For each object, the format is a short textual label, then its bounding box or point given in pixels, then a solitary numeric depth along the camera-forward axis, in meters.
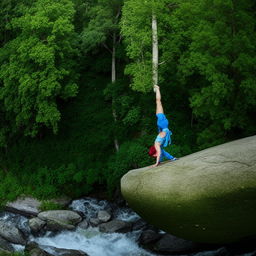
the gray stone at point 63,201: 17.69
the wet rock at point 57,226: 15.14
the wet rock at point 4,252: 12.25
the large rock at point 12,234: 13.95
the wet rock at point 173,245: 12.09
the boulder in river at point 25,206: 17.03
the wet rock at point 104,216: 15.80
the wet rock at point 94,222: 15.58
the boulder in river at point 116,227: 14.67
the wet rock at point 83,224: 15.46
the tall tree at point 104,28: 19.12
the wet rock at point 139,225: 14.64
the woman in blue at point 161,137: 9.01
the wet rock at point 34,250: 12.34
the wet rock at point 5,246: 13.00
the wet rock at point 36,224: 15.09
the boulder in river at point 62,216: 15.76
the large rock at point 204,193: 8.04
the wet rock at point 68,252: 12.64
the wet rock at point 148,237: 13.22
